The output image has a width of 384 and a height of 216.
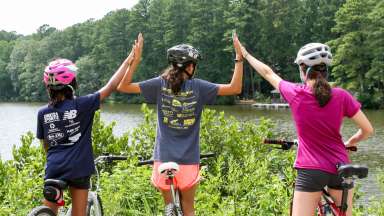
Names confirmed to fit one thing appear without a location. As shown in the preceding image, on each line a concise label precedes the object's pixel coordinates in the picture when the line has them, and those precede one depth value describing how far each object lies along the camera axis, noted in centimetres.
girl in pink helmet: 426
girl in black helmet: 430
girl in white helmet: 385
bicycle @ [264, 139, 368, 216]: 363
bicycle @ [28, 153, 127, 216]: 403
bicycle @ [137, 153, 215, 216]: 409
